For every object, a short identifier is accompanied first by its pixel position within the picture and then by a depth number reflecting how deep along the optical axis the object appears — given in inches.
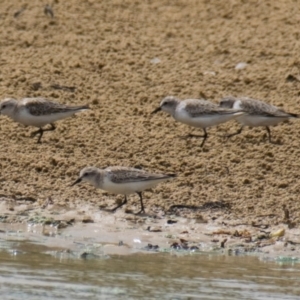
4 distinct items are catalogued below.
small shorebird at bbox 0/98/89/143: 518.3
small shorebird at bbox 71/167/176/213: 448.5
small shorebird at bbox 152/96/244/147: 512.4
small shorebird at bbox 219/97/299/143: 517.0
